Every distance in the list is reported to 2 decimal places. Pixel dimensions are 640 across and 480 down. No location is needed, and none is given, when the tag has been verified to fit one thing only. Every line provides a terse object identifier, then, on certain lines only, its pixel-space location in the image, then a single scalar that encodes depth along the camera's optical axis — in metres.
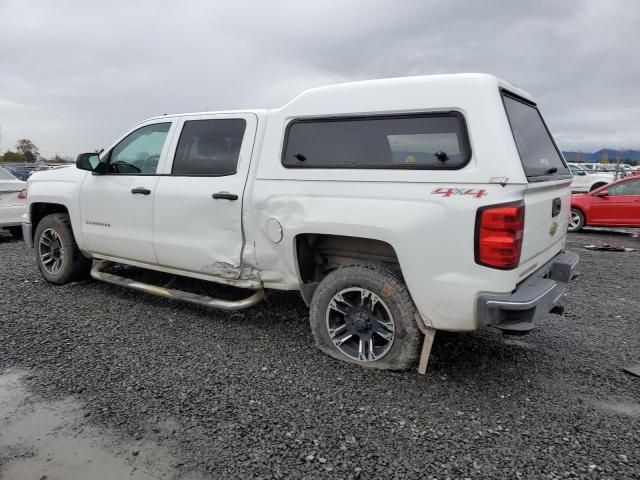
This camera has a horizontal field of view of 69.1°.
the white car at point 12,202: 8.59
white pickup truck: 2.90
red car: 10.63
